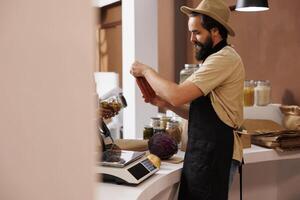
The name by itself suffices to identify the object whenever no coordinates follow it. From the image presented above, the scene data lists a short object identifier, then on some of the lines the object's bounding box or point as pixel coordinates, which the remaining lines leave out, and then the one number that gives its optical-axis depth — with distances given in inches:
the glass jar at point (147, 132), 82.7
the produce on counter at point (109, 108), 66.9
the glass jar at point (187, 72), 93.0
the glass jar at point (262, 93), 103.2
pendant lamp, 92.0
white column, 143.6
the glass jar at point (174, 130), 80.7
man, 65.4
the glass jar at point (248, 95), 103.2
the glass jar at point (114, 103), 67.2
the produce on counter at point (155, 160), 66.8
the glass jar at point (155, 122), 82.2
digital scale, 57.8
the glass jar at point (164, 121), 82.1
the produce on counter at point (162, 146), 70.7
